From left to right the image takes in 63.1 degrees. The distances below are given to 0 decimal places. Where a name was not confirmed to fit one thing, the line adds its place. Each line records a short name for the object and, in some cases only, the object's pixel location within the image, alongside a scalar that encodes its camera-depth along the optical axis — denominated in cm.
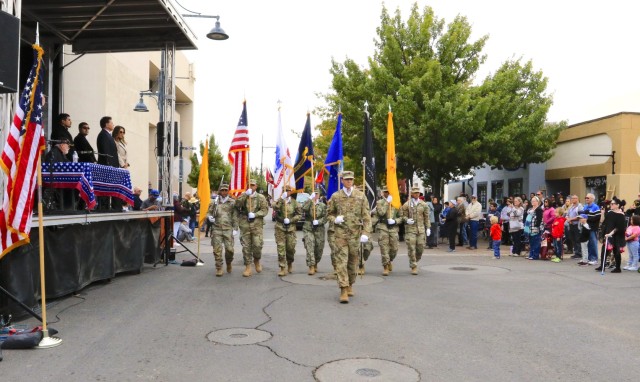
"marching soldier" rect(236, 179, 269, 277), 1123
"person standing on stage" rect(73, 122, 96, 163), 1044
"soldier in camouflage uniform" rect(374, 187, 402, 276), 1150
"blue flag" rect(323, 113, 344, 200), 1151
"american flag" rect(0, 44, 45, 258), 584
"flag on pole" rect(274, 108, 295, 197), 1205
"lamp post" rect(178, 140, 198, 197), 2261
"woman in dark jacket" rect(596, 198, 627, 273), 1199
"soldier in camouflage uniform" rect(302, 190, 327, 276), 1146
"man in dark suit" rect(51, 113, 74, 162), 1004
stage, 678
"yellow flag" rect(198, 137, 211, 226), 1255
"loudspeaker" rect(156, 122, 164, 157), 1316
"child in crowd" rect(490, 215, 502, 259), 1500
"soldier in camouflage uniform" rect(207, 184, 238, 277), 1107
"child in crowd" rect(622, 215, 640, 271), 1227
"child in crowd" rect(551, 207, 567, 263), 1438
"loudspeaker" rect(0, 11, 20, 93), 615
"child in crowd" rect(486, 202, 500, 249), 1811
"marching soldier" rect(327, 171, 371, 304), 836
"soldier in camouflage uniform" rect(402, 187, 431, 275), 1169
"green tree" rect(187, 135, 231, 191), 4744
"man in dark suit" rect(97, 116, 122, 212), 1062
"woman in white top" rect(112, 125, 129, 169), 1129
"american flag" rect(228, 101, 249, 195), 1147
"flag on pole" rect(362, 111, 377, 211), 1170
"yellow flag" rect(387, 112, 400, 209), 1149
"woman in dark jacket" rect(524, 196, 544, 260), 1474
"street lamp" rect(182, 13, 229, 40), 1315
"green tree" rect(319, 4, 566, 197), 2083
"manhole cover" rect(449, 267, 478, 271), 1242
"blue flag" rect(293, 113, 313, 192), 1228
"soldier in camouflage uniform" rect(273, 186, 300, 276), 1128
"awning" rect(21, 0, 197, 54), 1164
